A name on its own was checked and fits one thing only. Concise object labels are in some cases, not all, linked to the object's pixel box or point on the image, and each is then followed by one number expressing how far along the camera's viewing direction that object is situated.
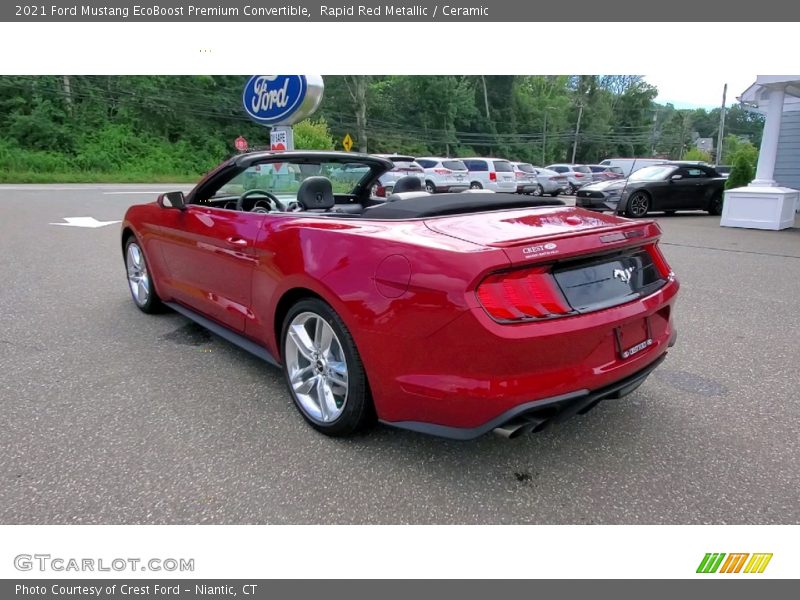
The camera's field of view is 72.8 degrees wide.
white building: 11.24
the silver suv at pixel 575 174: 24.16
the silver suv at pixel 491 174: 22.02
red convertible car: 2.12
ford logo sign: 9.84
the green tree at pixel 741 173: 13.52
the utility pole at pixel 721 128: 46.25
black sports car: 13.13
